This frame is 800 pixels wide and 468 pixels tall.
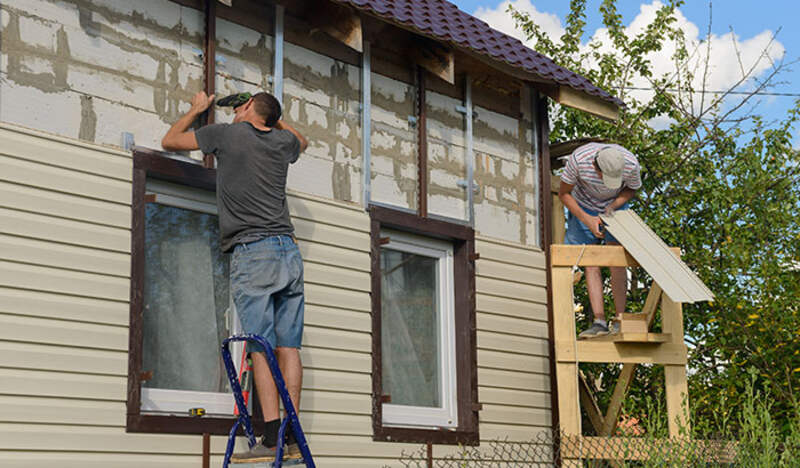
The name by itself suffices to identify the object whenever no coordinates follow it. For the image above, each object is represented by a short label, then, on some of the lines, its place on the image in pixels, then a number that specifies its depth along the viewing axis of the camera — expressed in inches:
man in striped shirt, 333.1
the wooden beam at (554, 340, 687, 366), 330.0
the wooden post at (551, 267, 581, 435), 327.3
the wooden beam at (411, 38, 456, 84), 330.0
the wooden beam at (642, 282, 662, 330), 338.6
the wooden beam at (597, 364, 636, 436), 359.3
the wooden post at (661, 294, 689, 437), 327.3
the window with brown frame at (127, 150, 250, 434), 246.1
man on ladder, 241.9
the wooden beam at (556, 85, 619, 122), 374.3
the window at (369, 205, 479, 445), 314.3
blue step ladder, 216.4
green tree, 430.0
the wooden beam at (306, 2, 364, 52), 297.5
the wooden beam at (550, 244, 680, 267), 333.7
